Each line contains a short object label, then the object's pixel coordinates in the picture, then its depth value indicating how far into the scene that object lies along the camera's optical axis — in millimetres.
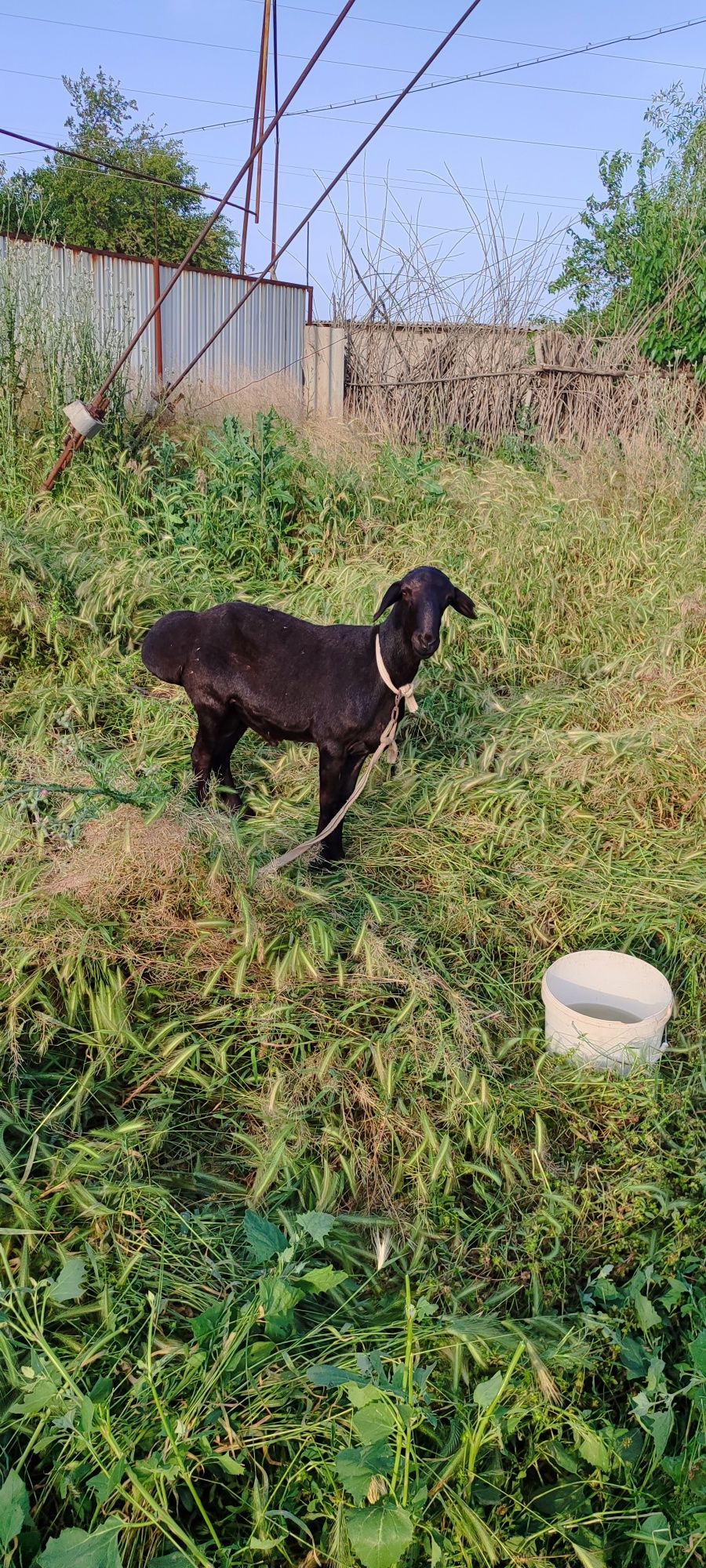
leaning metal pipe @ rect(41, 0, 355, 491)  3598
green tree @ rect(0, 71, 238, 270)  29953
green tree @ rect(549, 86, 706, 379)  9500
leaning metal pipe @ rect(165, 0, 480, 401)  3289
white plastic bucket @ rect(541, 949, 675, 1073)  2529
